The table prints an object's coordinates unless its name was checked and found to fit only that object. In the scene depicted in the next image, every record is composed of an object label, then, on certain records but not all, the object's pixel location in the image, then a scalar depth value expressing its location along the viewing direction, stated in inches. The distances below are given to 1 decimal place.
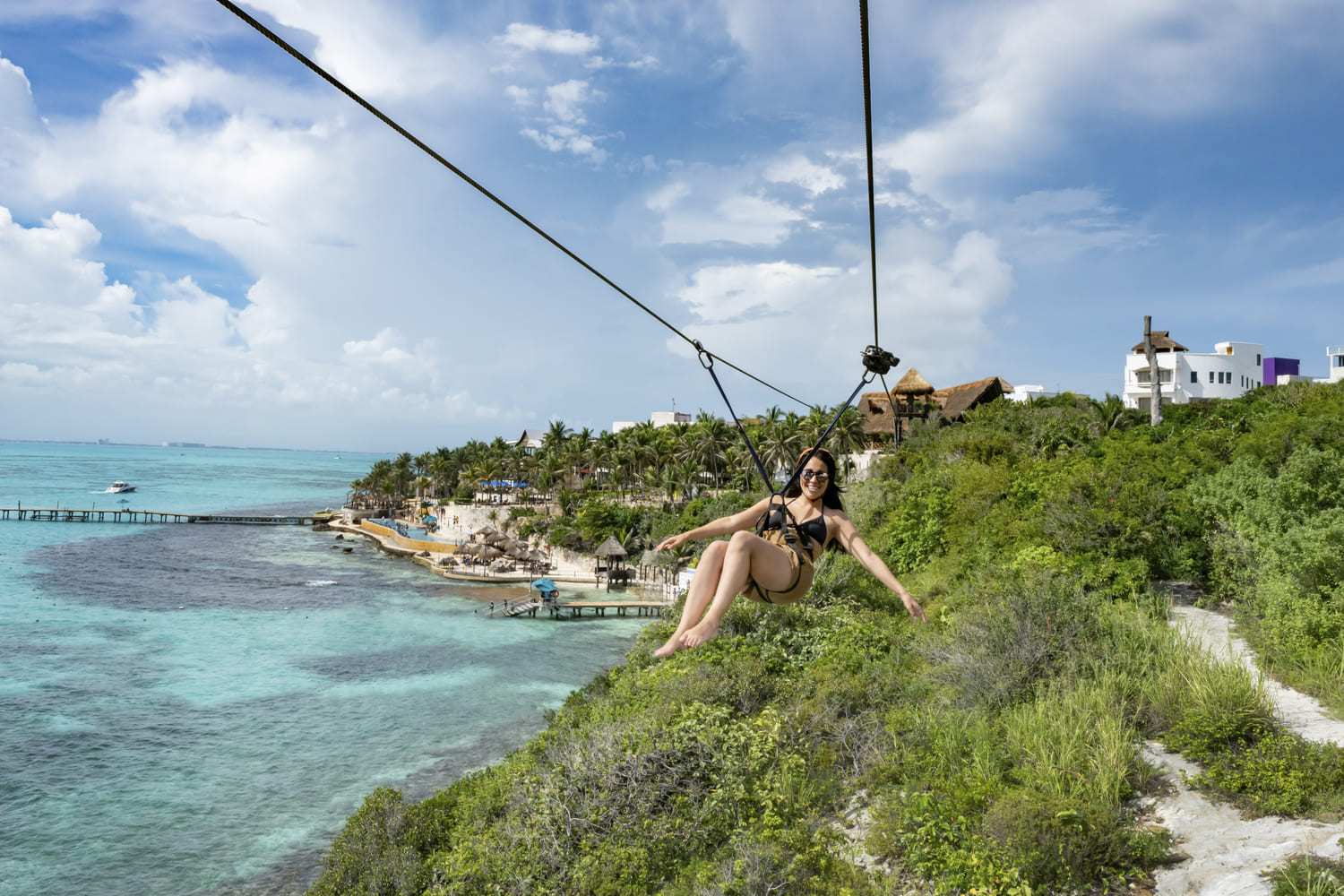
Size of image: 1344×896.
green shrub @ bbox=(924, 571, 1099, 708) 394.0
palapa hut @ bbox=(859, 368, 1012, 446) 1817.2
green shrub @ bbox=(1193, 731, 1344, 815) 279.6
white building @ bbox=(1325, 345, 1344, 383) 2573.8
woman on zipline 180.5
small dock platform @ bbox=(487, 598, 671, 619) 1818.4
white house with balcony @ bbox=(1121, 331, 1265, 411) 2290.8
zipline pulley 254.4
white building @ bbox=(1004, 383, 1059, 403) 2671.8
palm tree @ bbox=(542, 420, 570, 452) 3567.9
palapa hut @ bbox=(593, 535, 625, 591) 2082.9
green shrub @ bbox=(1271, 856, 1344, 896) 226.1
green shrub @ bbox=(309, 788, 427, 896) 470.6
